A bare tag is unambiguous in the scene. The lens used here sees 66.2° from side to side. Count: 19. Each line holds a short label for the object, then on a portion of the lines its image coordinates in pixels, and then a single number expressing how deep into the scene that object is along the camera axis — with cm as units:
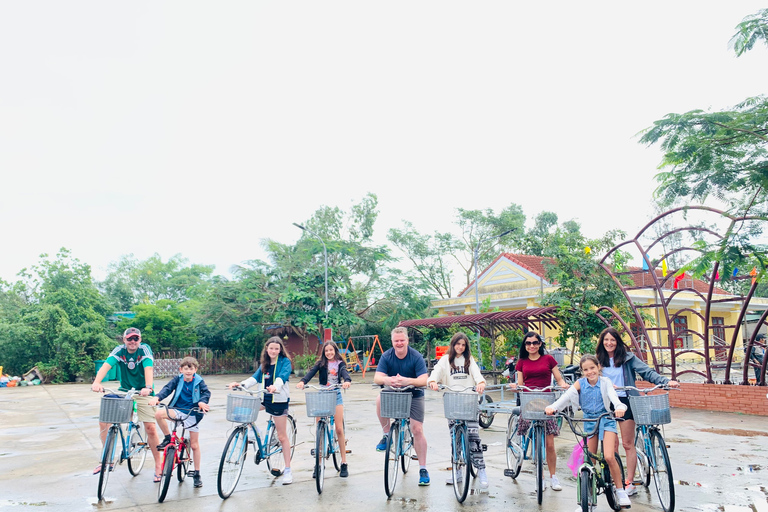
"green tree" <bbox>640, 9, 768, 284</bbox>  870
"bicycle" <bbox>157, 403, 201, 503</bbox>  582
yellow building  2741
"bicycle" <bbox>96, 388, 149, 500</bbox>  592
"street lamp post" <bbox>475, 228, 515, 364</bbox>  1965
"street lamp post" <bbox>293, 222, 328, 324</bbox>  2642
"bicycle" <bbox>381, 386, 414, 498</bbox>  588
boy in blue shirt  627
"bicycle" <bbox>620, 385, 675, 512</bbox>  524
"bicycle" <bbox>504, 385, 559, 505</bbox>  571
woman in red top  620
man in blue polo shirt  627
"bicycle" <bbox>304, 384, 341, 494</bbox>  619
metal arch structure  1067
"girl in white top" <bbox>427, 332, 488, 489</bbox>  618
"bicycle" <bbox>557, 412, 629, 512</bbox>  486
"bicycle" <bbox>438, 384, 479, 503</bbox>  570
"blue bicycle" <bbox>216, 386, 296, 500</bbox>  591
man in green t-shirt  650
